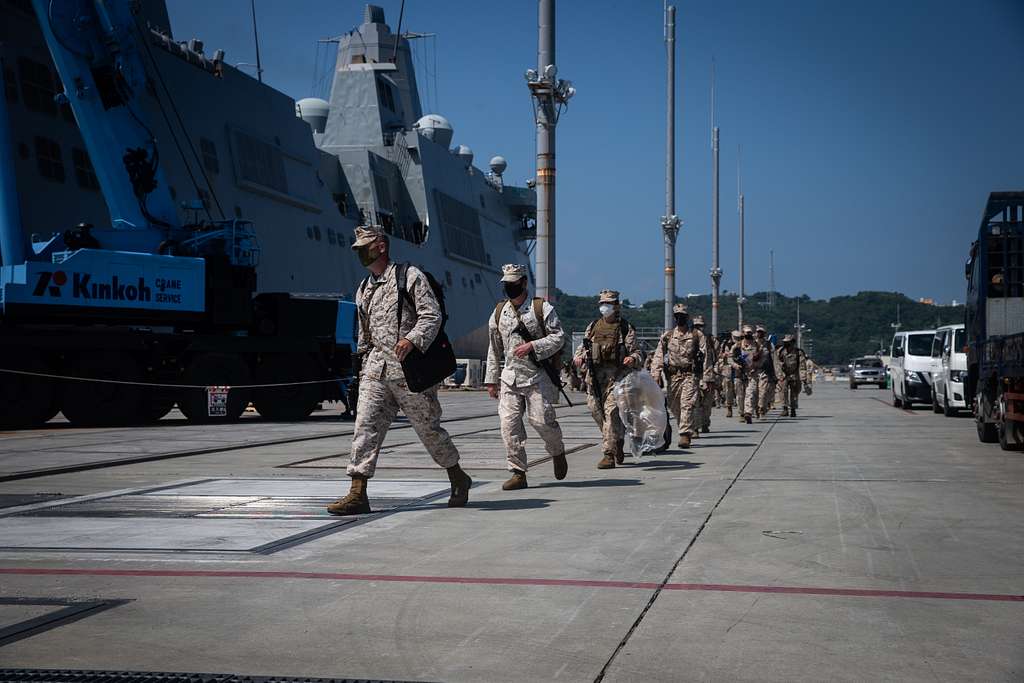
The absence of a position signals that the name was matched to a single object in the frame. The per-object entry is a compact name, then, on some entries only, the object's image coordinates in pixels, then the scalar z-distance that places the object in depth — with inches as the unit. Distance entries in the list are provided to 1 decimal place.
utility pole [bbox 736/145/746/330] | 2923.2
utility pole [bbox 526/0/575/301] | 823.7
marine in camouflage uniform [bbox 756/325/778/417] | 888.9
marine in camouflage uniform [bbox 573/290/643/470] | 463.5
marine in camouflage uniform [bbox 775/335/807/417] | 978.7
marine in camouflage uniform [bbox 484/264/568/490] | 380.5
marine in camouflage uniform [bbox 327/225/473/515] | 310.7
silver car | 2208.3
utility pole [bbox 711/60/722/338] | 2220.7
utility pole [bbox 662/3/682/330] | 1529.3
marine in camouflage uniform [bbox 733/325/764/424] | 859.4
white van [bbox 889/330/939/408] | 1138.0
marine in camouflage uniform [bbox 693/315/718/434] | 663.1
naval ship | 945.5
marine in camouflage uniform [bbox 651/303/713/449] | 597.0
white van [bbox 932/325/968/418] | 935.7
